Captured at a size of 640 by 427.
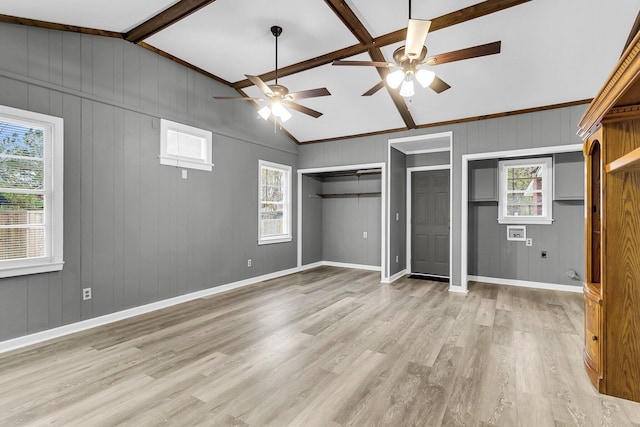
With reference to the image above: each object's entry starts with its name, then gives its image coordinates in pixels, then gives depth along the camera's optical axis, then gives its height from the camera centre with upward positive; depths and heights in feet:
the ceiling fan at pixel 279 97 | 11.66 +4.55
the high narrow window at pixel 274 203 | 19.69 +0.69
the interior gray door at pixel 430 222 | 20.81 -0.62
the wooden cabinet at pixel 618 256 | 7.10 -0.99
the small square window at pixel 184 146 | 14.14 +3.27
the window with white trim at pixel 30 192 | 9.82 +0.70
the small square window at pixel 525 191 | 17.39 +1.26
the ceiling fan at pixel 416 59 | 8.17 +4.55
